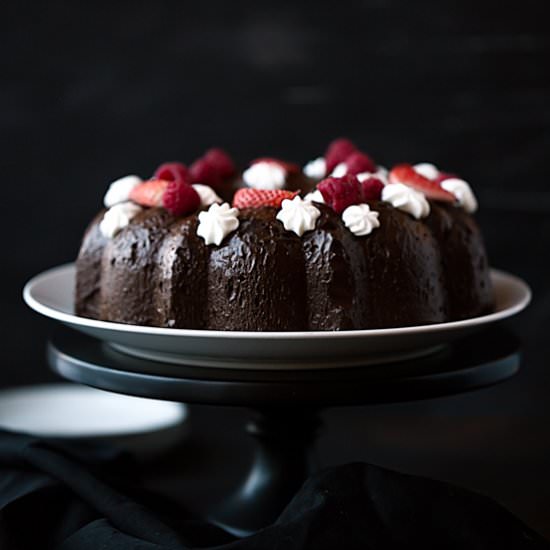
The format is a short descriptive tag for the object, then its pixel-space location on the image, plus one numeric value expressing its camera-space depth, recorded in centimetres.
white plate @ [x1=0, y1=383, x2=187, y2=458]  115
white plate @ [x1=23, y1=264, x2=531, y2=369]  90
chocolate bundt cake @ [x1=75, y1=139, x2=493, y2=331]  94
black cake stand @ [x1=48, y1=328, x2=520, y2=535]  90
